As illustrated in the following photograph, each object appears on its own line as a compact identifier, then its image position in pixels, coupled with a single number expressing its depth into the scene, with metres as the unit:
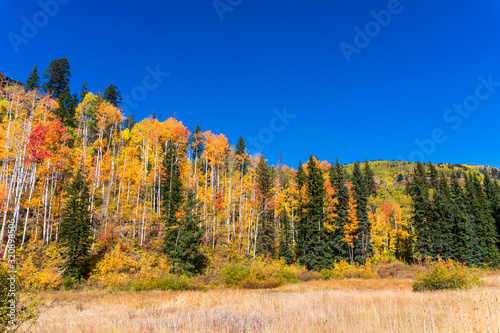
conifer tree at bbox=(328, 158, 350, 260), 40.59
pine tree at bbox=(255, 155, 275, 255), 41.41
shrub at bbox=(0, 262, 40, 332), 5.63
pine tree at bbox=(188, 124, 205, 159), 49.94
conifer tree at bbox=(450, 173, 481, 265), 48.50
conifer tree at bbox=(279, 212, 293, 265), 38.70
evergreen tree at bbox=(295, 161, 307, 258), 39.88
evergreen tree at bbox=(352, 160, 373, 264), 42.19
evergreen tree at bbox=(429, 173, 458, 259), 47.06
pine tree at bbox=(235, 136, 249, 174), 46.28
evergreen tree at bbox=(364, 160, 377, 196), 72.62
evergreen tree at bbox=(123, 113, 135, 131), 64.43
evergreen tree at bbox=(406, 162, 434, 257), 47.59
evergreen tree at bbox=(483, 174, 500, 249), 59.12
